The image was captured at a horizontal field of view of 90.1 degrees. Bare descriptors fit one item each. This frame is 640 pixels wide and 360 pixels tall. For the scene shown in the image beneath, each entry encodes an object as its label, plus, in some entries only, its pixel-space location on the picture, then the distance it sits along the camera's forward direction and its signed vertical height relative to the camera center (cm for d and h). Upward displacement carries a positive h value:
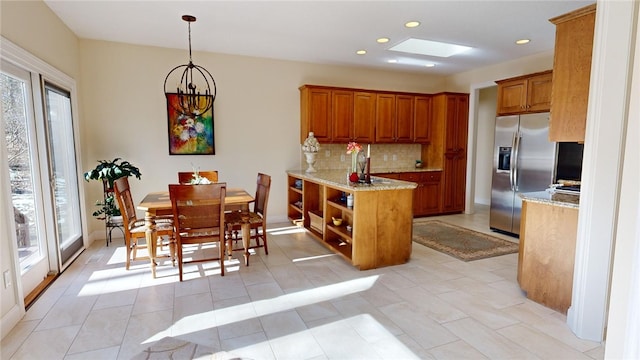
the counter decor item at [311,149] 506 +0
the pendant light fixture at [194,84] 471 +95
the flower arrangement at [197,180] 380 -37
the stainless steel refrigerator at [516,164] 426 -21
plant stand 420 -97
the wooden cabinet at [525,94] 420 +77
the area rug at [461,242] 395 -127
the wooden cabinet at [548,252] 243 -82
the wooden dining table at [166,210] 322 -71
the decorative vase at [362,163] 369 -16
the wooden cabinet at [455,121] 593 +53
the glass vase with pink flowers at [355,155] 360 -7
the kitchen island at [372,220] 337 -78
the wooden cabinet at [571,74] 234 +57
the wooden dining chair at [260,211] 372 -77
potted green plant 398 -34
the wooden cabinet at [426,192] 587 -79
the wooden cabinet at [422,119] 603 +57
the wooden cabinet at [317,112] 523 +61
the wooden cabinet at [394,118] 575 +57
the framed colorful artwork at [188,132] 474 +26
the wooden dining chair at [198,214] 298 -63
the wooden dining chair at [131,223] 321 -81
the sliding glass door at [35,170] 278 -20
